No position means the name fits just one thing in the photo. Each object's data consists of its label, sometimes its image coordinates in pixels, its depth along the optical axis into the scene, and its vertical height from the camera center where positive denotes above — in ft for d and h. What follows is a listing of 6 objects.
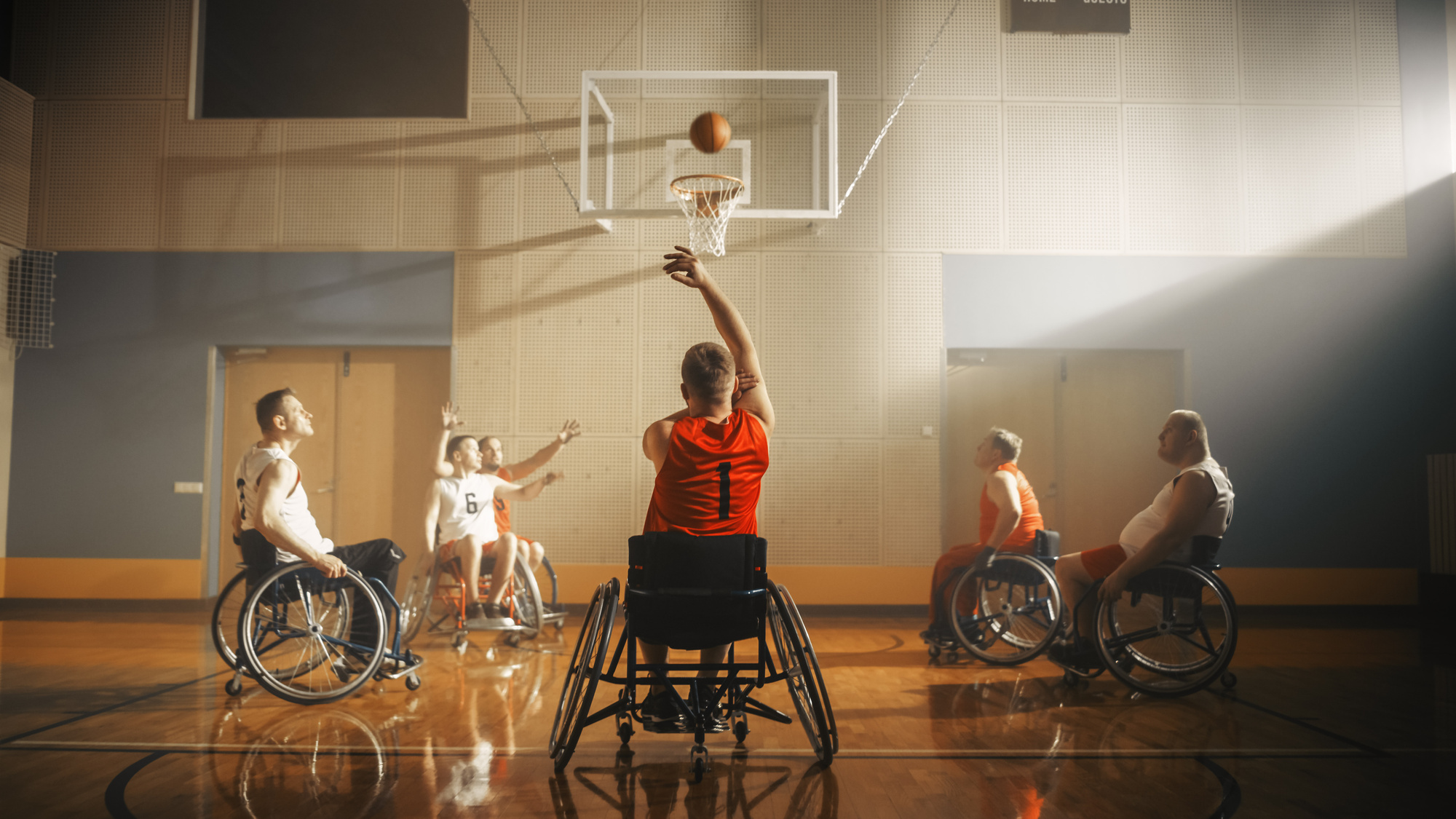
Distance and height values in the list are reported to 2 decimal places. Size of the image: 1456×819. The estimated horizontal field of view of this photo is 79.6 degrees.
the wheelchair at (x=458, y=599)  13.89 -2.39
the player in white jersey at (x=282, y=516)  10.21 -0.73
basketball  15.19 +5.63
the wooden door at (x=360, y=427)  19.70 +0.63
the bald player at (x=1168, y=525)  10.62 -0.87
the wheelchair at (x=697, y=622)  7.40 -1.44
